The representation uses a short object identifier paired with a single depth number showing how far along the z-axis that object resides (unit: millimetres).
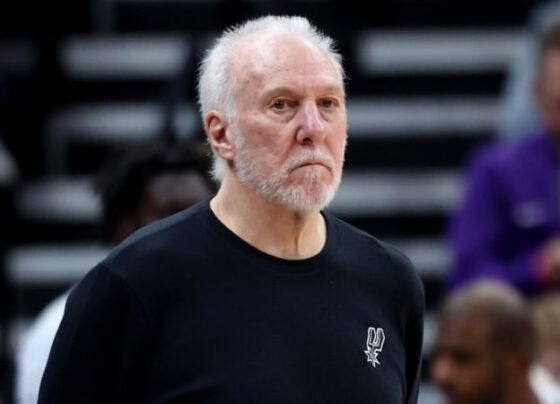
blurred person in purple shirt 12133
